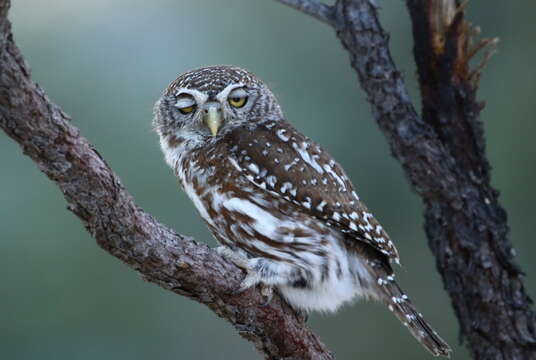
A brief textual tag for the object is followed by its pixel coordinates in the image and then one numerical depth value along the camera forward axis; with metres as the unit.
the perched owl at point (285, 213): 6.12
